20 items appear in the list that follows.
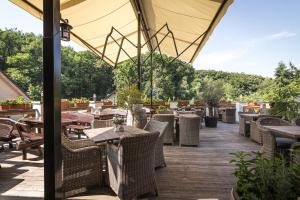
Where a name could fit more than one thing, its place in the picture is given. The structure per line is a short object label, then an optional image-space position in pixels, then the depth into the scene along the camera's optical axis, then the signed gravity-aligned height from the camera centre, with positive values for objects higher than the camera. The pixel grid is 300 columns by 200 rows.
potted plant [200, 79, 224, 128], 7.69 +0.11
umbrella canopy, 3.05 +1.77
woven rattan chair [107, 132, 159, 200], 1.99 -0.72
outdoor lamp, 2.46 +0.96
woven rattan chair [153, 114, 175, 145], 4.42 -0.58
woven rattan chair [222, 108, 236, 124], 8.89 -0.70
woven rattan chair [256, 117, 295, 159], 2.67 -0.61
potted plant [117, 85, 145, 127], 3.41 -0.02
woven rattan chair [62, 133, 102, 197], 2.22 -0.80
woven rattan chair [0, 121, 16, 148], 3.52 -0.55
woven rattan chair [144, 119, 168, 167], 2.92 -0.59
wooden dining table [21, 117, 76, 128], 3.75 -0.39
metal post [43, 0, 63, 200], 1.43 +0.05
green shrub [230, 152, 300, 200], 0.97 -0.45
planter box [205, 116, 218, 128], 7.69 -0.84
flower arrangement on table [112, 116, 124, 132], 2.69 -0.31
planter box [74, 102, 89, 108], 7.73 -0.11
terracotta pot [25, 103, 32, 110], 5.05 -0.08
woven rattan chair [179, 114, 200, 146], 4.47 -0.69
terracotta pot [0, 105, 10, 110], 4.64 -0.09
